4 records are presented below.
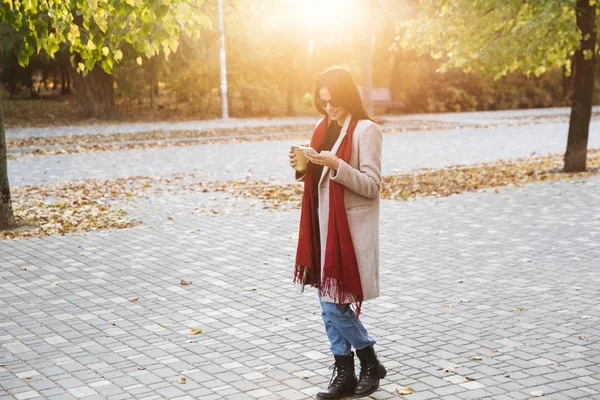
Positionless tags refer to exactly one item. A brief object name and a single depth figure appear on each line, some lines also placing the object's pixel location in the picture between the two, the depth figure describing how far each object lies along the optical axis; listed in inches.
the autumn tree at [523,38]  544.1
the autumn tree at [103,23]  306.0
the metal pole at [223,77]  1343.1
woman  185.2
